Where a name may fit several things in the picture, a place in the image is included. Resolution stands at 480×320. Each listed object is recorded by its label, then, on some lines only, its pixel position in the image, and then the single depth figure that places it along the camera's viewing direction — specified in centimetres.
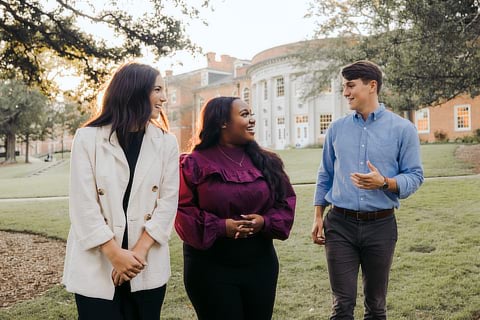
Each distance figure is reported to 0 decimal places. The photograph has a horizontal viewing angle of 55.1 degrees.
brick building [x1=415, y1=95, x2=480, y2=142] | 3462
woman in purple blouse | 296
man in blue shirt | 343
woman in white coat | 248
